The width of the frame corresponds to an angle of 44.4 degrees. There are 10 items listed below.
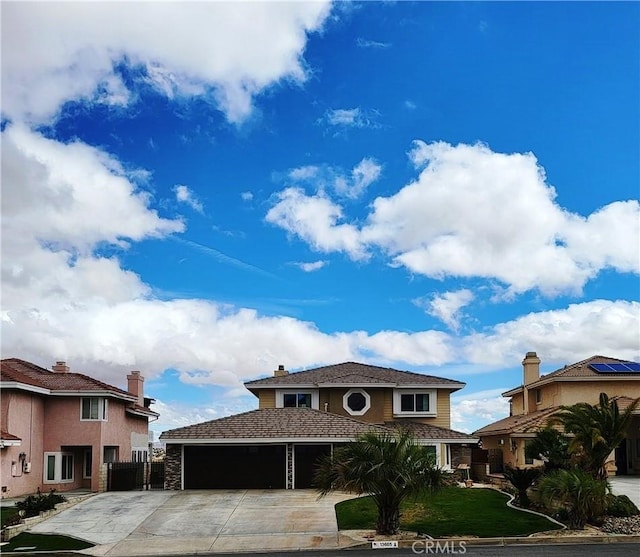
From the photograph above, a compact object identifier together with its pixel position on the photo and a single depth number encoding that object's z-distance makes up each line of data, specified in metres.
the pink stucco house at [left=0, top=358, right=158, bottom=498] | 33.88
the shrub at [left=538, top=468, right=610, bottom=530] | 22.66
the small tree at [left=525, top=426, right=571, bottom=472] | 26.94
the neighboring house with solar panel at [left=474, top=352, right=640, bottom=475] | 37.97
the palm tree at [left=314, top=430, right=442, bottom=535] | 21.56
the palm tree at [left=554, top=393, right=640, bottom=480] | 24.33
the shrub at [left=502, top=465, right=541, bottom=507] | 27.47
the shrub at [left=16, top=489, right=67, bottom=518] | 27.50
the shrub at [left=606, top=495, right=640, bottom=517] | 23.98
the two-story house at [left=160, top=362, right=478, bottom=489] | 36.59
